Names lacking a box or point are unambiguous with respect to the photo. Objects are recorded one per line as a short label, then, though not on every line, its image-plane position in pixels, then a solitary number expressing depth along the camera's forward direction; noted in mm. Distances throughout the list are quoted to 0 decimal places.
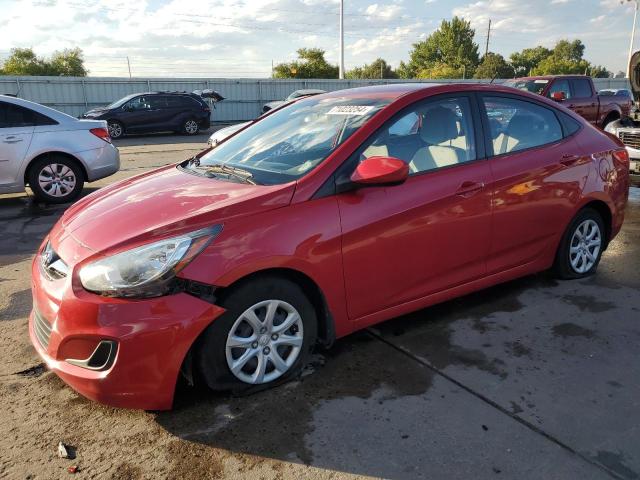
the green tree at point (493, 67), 76062
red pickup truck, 13297
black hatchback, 19188
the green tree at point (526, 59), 95369
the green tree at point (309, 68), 49375
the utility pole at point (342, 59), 42438
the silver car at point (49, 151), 7500
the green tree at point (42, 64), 52531
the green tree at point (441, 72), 70238
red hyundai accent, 2537
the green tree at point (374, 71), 88500
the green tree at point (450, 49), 85250
